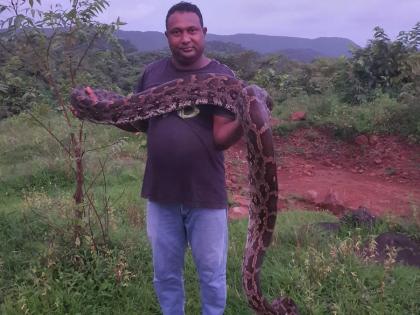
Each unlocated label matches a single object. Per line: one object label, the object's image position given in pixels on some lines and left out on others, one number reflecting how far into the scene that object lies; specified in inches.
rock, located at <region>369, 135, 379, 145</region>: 381.7
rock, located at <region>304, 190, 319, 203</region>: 284.8
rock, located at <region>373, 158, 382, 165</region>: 359.9
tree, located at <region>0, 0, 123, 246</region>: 157.5
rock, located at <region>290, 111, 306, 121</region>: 431.8
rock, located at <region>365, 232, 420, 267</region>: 182.7
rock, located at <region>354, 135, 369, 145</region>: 385.1
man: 120.0
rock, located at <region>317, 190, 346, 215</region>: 272.4
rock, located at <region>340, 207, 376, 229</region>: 215.0
